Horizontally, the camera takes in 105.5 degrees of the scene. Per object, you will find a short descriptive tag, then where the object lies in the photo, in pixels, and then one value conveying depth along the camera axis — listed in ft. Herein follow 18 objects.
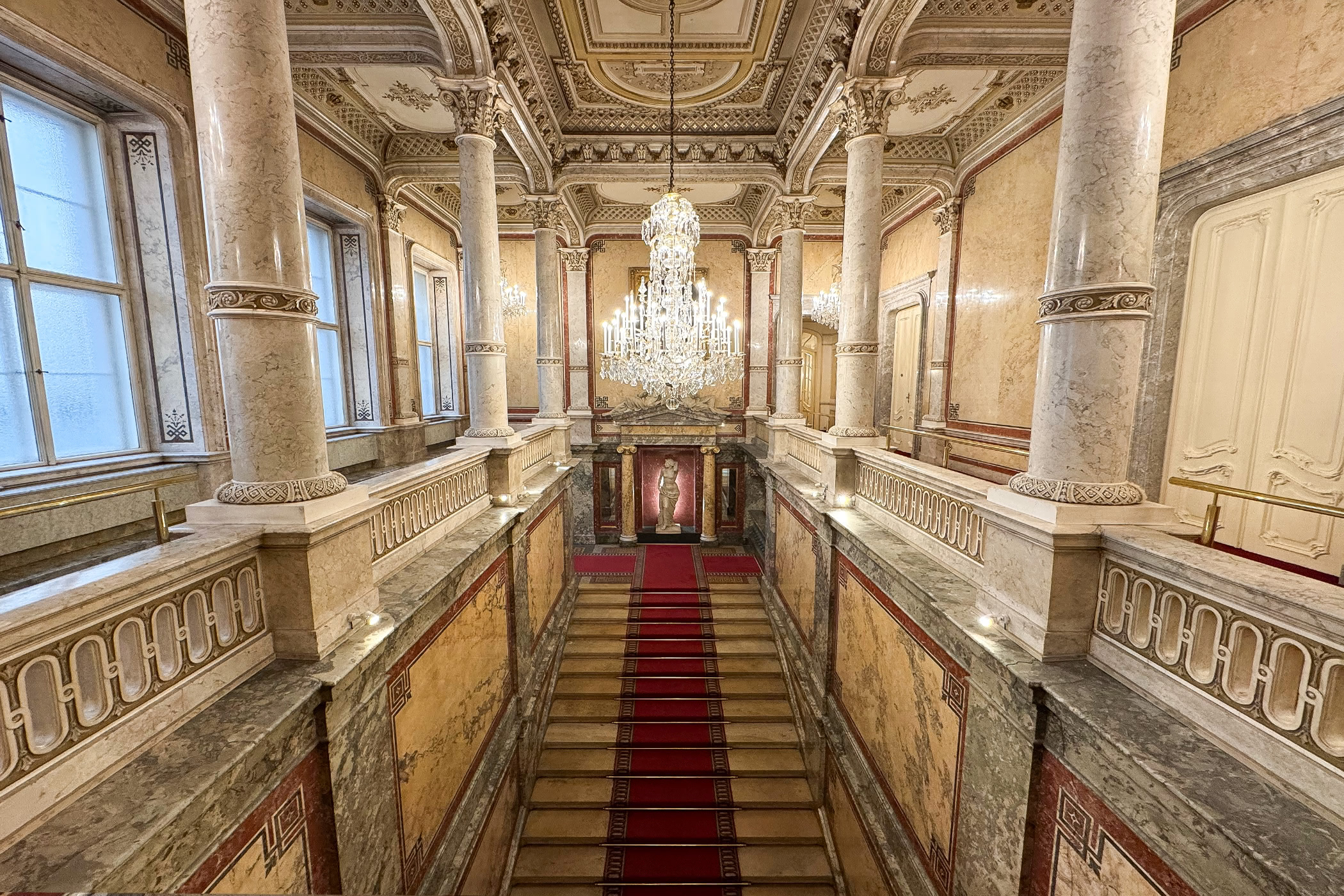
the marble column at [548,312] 24.39
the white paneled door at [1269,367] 11.19
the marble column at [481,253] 14.60
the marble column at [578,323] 35.12
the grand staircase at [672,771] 13.98
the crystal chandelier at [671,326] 18.29
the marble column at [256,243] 6.48
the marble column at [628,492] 32.83
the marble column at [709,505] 33.27
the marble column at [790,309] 24.03
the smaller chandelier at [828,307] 34.65
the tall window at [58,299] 11.35
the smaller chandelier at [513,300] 33.96
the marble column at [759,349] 35.27
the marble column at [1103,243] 6.54
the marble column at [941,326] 26.27
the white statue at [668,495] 33.35
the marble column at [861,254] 14.57
